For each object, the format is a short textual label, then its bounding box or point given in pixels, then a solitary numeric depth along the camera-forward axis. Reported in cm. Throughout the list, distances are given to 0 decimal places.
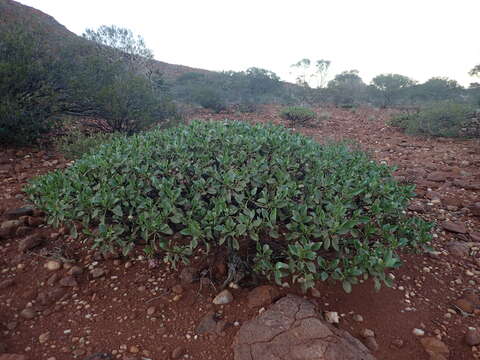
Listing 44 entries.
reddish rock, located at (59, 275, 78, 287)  217
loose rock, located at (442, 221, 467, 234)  302
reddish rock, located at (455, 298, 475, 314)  205
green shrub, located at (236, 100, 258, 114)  1085
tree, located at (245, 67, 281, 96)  1522
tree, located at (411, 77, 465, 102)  1498
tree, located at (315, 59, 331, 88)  2031
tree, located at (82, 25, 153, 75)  1159
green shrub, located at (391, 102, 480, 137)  718
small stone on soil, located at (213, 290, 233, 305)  199
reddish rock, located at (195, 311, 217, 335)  181
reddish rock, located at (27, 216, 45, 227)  278
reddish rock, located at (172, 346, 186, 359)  167
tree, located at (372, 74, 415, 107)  1546
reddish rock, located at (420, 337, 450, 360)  169
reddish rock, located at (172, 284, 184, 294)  210
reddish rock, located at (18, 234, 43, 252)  248
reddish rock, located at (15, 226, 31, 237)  266
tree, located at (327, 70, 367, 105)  1438
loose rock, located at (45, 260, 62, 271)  232
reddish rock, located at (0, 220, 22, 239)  260
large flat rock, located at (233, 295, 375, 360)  152
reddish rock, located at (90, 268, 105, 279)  225
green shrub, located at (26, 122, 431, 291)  175
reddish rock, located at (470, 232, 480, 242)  292
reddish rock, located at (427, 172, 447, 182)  433
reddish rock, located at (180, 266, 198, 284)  217
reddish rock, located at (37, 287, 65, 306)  205
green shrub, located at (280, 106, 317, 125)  887
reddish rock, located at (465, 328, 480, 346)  177
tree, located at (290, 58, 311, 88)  2018
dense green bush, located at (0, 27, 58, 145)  445
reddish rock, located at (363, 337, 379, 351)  172
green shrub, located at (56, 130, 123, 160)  418
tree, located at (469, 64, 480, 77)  1344
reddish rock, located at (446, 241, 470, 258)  267
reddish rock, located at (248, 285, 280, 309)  192
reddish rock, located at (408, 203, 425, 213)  338
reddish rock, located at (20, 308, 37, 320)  193
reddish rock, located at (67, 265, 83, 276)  225
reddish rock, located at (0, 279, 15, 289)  214
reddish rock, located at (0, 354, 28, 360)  161
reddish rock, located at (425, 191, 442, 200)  375
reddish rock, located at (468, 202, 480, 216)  338
